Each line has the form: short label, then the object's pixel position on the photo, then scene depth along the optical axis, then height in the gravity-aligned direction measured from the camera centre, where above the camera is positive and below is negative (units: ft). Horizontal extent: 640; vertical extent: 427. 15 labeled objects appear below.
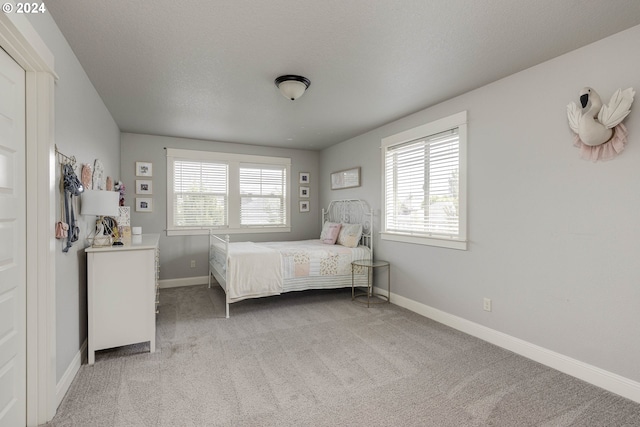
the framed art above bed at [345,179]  16.17 +1.75
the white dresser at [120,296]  8.19 -2.20
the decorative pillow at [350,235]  14.99 -1.12
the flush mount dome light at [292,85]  9.08 +3.62
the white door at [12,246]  5.08 -0.57
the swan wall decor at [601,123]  6.79 +1.94
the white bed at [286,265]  12.12 -2.15
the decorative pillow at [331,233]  16.10 -1.10
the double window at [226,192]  16.76 +1.07
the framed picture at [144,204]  15.94 +0.38
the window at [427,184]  10.78 +1.04
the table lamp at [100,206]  8.02 +0.15
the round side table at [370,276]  13.78 -2.84
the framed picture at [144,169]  15.85 +2.13
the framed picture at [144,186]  15.90 +1.27
